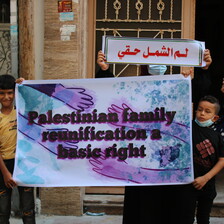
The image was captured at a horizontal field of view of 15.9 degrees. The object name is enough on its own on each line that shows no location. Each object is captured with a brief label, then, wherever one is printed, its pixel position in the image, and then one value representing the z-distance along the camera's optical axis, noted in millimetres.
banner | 6466
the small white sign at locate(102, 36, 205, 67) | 6558
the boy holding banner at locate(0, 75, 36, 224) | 6630
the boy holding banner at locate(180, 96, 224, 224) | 6165
